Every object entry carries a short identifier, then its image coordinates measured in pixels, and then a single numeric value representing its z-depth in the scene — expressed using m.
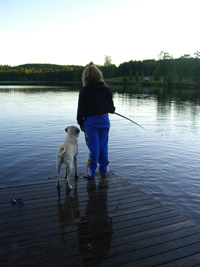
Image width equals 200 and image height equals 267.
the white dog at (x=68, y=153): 4.97
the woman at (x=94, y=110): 5.12
